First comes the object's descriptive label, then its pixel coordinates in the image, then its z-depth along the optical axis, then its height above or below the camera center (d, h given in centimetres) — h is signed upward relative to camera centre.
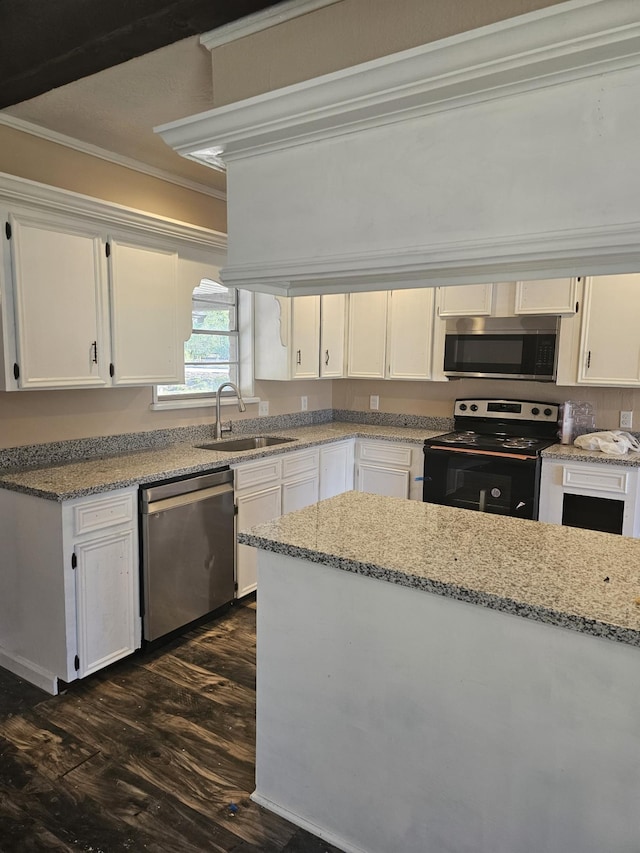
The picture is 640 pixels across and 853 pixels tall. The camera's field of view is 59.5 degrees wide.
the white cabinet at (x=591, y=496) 328 -79
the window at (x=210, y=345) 387 +8
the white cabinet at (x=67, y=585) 248 -107
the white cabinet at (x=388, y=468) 408 -81
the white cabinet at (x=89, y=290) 248 +32
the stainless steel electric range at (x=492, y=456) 353 -61
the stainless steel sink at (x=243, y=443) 376 -60
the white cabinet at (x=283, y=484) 338 -84
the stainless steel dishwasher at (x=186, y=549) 281 -103
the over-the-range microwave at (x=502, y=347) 373 +10
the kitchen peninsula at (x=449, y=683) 135 -88
